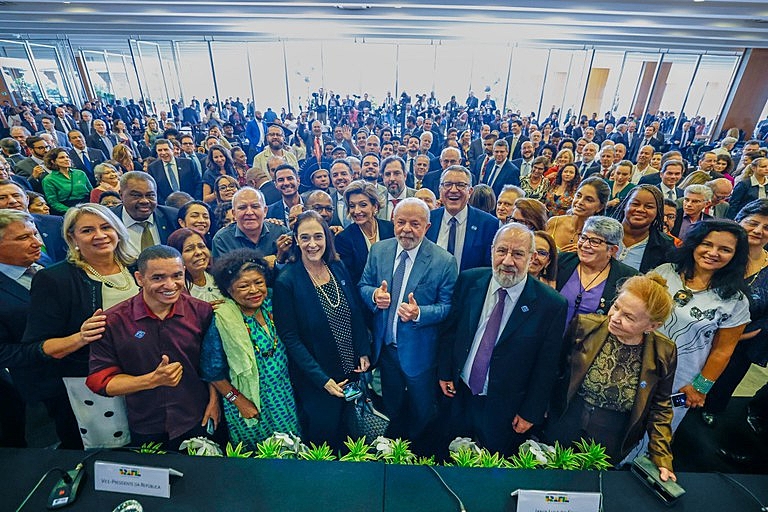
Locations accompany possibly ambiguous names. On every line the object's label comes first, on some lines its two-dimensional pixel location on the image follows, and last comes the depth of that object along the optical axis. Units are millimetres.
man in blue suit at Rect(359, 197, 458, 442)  2266
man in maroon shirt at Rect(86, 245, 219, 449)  1660
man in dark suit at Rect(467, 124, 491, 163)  8078
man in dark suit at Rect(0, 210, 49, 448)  1744
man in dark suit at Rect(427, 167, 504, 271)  2979
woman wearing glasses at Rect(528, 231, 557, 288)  2242
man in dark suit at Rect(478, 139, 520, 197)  5195
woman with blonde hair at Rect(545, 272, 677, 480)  1619
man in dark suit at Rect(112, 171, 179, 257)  2912
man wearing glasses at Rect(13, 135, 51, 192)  4387
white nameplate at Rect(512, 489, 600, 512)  1272
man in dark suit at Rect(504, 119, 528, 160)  8414
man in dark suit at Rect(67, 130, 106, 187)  5516
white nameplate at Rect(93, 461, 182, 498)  1324
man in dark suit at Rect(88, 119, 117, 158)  7305
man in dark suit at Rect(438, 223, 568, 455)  1903
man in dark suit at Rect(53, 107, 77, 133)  10245
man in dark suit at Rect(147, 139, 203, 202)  4883
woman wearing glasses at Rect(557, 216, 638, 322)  2119
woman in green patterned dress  1845
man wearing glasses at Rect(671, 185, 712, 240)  3244
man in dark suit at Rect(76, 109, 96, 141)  9547
